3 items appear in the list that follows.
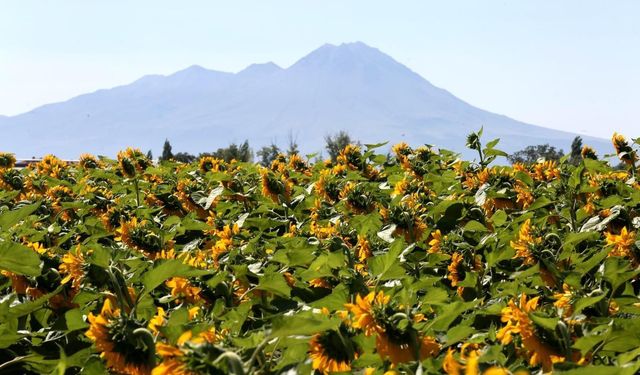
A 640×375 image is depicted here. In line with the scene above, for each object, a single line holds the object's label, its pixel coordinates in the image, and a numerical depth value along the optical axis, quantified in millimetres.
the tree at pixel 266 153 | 77588
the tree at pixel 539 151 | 52781
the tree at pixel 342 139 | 67831
